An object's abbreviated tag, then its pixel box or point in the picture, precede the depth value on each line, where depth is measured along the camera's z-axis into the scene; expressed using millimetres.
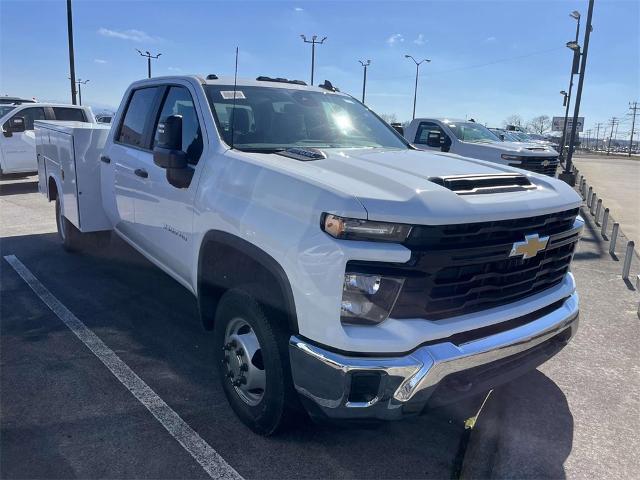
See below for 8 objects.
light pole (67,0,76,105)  20453
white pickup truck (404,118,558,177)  12070
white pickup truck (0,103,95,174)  12383
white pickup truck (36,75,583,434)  2398
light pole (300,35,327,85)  40300
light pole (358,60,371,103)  51956
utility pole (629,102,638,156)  93550
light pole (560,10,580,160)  19708
